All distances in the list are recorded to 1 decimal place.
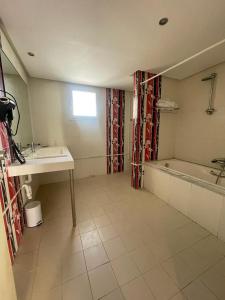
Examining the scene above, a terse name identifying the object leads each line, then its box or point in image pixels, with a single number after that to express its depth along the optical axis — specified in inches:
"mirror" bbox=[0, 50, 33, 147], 58.8
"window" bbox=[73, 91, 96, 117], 118.5
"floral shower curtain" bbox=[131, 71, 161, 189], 95.7
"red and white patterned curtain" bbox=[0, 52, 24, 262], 47.3
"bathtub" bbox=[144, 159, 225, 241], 59.8
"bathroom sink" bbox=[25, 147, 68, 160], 69.1
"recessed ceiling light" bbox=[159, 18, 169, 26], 49.5
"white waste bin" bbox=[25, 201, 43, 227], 64.5
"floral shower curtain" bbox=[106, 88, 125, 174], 130.6
